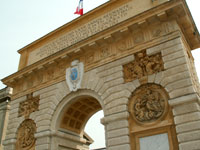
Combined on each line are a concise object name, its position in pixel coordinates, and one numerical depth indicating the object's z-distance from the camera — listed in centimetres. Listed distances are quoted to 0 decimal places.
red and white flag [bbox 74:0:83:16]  1682
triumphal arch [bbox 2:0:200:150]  965
